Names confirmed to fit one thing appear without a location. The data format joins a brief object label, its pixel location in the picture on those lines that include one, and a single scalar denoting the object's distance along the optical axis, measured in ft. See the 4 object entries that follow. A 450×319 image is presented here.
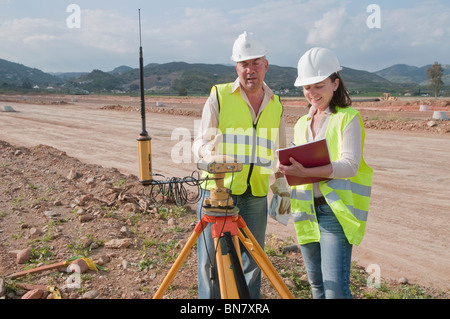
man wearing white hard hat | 8.72
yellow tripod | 7.18
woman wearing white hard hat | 7.32
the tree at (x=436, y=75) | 161.38
